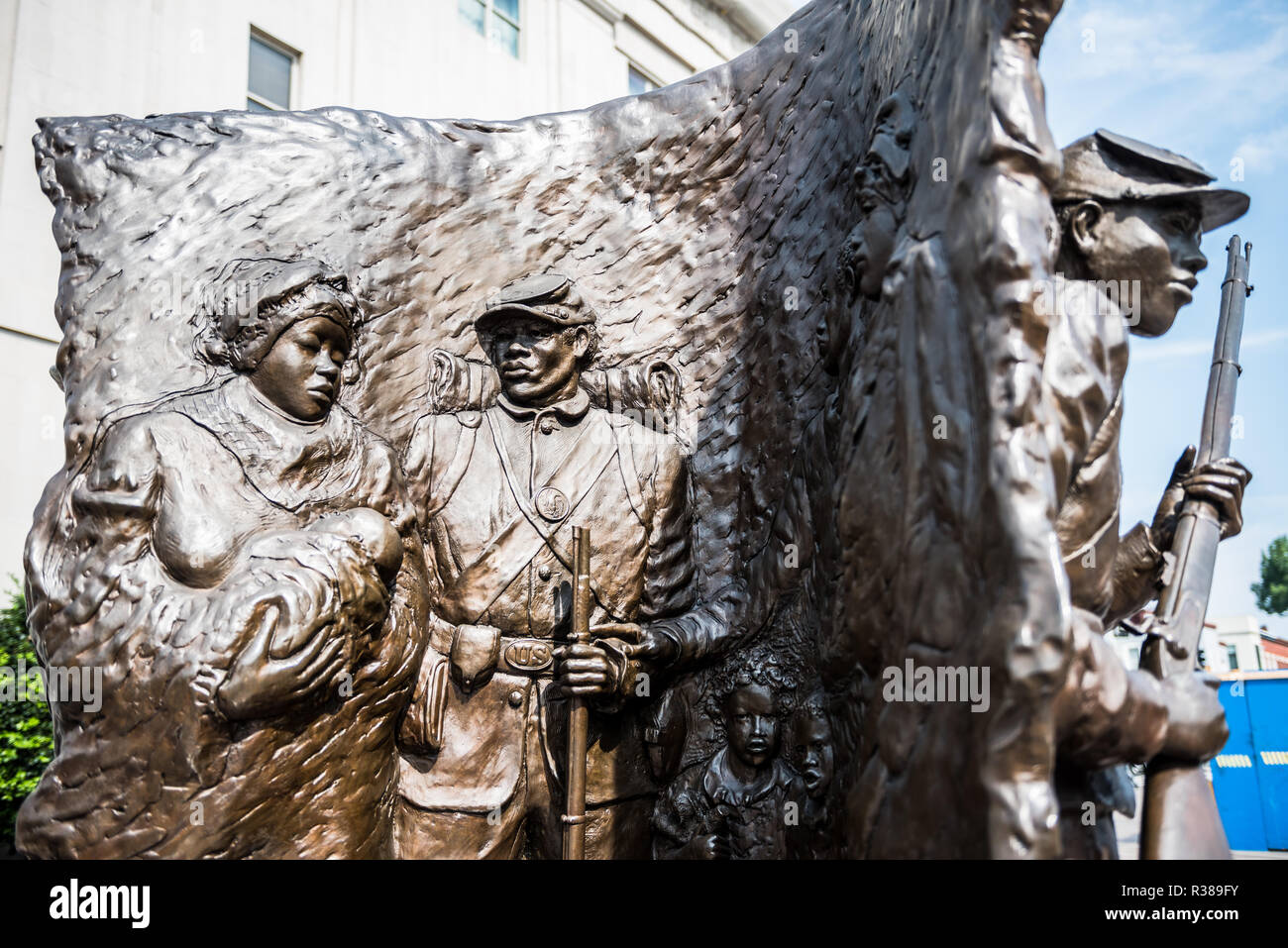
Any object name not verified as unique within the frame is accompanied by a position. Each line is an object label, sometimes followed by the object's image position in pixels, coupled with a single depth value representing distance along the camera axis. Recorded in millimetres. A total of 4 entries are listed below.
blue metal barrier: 10938
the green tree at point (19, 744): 8430
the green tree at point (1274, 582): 32375
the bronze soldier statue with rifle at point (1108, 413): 2887
